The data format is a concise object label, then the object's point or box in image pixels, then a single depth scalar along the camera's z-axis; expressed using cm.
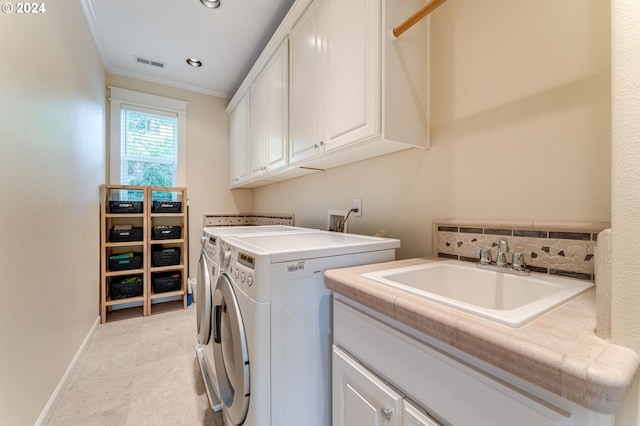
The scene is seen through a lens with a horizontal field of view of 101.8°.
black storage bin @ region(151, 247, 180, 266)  287
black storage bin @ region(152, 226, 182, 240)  289
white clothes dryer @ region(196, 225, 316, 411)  144
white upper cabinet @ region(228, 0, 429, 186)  116
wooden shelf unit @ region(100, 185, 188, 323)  263
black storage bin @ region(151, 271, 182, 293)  288
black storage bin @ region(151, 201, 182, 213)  290
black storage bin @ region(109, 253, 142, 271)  269
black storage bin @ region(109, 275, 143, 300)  269
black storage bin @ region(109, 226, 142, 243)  270
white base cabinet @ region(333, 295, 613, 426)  46
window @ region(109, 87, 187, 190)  291
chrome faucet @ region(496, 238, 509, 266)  98
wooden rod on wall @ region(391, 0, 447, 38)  94
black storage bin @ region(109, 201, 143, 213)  270
